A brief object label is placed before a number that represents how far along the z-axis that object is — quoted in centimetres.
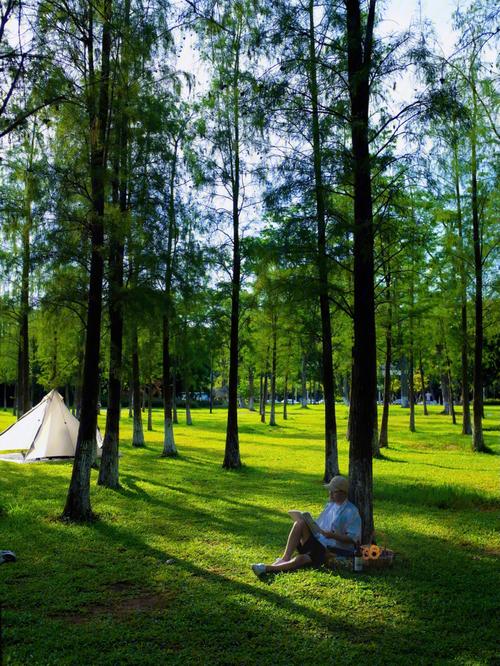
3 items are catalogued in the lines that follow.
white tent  1780
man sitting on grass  653
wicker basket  659
